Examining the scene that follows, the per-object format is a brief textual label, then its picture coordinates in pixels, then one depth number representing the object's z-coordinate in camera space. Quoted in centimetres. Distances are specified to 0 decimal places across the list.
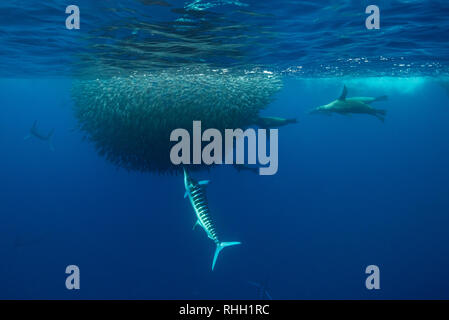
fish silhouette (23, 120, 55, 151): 1546
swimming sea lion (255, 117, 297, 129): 1030
